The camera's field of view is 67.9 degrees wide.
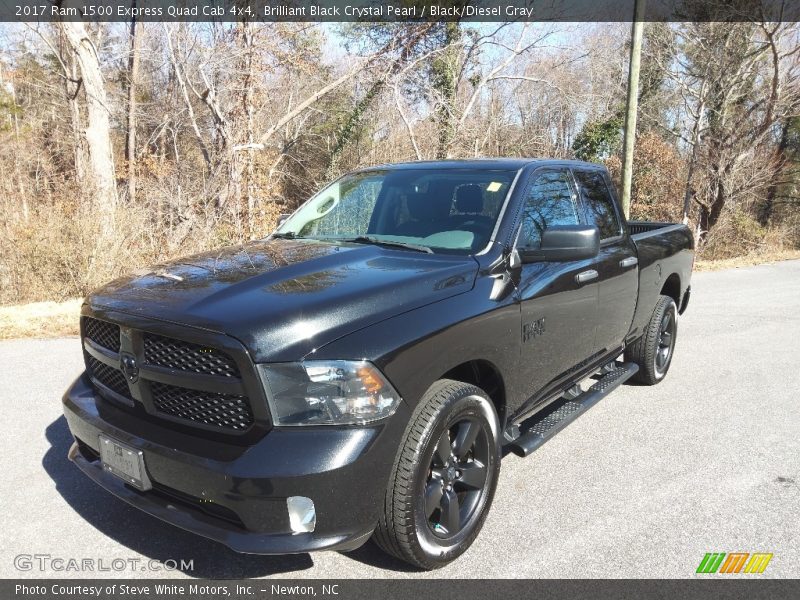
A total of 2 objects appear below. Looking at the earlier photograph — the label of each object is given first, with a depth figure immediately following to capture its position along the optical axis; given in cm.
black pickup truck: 224
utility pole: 1260
